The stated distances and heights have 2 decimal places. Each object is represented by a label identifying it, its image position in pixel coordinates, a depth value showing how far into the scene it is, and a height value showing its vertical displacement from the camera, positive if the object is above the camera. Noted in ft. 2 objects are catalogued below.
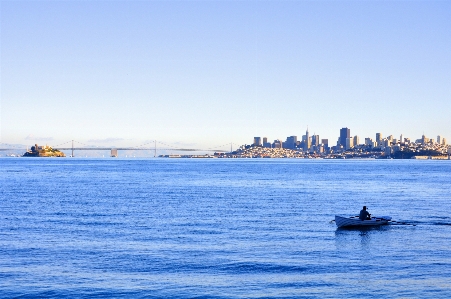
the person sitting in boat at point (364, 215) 155.61 -16.55
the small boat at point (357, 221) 151.74 -17.95
